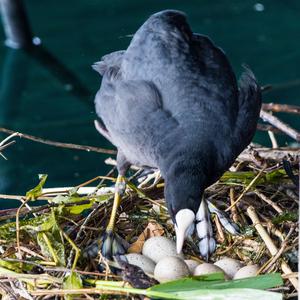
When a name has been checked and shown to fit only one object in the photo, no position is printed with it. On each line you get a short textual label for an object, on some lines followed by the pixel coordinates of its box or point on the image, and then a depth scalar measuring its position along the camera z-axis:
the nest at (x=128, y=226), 5.22
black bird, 5.41
